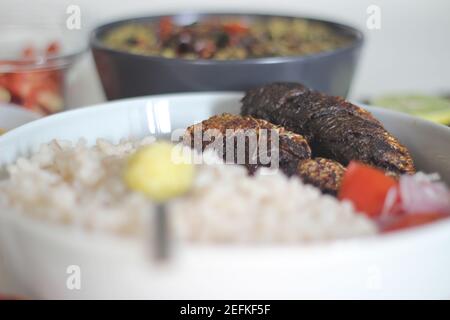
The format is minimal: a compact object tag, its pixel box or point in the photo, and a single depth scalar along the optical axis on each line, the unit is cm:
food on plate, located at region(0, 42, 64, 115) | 88
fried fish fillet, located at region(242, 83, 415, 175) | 63
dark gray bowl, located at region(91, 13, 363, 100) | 78
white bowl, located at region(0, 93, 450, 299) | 41
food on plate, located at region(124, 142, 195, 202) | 43
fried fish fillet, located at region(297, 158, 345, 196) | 57
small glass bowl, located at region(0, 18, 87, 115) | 88
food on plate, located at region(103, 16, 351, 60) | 91
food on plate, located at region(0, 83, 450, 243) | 45
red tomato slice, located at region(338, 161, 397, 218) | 52
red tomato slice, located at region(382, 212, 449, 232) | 49
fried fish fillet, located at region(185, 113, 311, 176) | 62
